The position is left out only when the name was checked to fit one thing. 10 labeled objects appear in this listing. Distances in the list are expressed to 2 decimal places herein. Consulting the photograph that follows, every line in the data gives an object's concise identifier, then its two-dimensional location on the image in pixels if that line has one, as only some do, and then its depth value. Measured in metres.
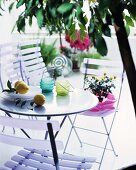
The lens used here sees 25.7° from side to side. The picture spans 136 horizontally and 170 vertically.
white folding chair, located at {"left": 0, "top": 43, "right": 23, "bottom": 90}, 3.71
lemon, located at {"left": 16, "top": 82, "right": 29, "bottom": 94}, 2.46
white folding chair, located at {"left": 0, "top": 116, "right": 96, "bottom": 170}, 1.59
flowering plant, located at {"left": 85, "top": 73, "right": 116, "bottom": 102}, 2.95
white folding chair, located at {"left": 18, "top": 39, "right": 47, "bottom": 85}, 4.00
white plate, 2.40
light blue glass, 2.65
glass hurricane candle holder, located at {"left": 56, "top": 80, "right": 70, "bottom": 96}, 2.55
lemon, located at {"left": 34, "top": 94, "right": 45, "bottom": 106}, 2.27
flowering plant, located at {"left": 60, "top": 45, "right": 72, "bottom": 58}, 6.34
